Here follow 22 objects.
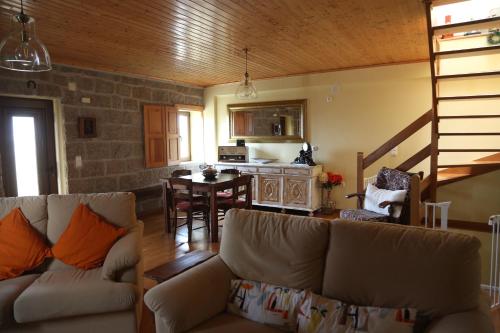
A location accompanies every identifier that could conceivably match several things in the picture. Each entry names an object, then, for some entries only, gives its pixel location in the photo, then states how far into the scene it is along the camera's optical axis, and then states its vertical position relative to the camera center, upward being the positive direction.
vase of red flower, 5.80 -0.78
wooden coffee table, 2.17 -0.85
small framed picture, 4.94 +0.25
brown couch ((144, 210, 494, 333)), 1.56 -0.70
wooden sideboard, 5.75 -0.79
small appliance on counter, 6.62 -0.25
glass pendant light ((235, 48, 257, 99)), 4.29 +0.66
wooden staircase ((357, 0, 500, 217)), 3.07 +0.11
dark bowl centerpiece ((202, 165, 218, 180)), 4.71 -0.44
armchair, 3.54 -0.72
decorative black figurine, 5.99 -0.27
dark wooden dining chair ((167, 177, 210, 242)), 4.34 -0.78
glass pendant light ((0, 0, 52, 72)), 2.10 +0.62
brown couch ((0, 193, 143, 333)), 2.03 -0.94
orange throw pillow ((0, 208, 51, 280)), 2.37 -0.74
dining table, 4.25 -0.60
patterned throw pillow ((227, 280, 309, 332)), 1.73 -0.87
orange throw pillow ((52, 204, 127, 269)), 2.47 -0.73
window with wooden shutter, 5.99 +0.12
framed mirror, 6.30 +0.38
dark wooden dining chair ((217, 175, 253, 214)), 4.63 -0.80
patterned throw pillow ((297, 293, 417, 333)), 1.53 -0.85
